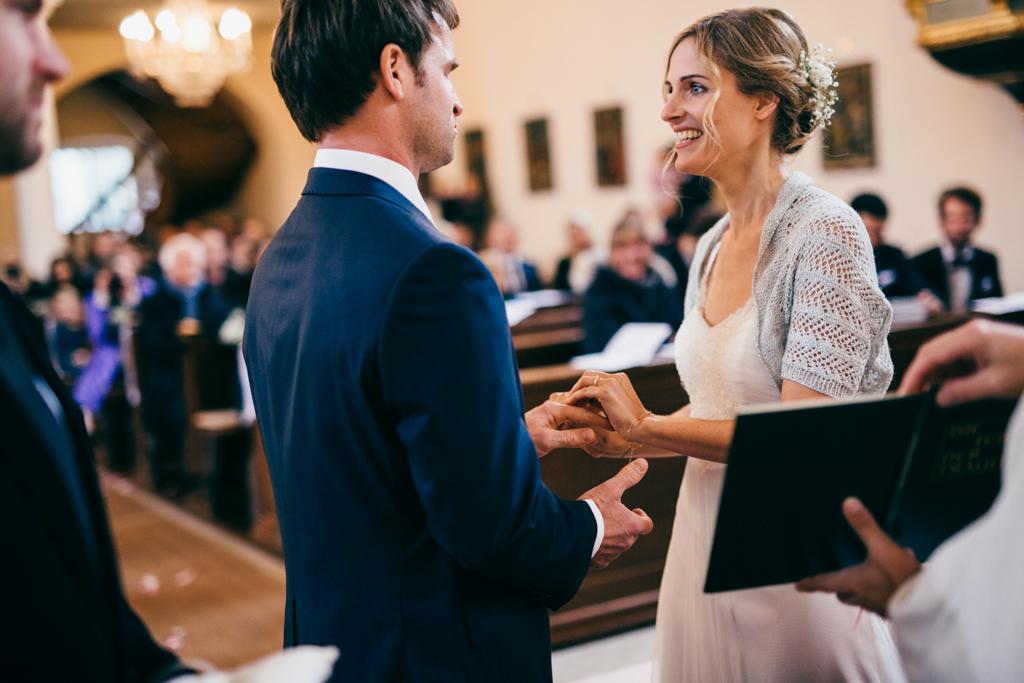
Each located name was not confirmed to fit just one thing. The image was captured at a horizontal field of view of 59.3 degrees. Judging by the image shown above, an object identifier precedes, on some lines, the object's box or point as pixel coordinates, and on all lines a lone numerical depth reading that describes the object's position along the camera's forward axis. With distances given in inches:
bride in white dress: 59.2
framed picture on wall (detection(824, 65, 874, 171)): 273.6
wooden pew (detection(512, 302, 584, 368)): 196.9
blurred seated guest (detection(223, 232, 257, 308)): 264.2
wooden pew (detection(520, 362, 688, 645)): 126.2
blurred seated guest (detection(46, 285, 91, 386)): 310.5
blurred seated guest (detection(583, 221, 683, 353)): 209.6
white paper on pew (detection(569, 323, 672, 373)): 136.7
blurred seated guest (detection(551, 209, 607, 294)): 340.8
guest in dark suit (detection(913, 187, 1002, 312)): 188.7
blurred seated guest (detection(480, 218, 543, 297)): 368.2
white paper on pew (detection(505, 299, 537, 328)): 193.4
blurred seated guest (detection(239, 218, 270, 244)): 381.9
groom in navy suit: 45.0
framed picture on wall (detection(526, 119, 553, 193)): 434.0
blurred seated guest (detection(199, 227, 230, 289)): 317.1
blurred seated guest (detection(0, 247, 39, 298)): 350.3
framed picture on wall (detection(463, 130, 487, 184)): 477.4
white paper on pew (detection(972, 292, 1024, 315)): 150.2
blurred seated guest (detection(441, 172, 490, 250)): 453.1
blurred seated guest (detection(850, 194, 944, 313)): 190.4
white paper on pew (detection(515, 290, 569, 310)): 285.6
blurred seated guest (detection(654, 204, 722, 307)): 193.9
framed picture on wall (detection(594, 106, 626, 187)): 386.9
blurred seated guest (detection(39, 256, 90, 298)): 363.9
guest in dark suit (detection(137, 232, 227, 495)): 256.2
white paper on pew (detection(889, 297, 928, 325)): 151.6
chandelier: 343.9
